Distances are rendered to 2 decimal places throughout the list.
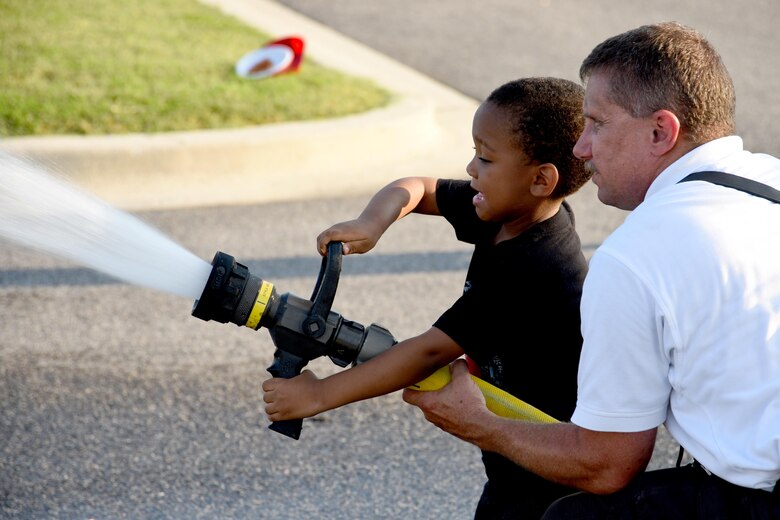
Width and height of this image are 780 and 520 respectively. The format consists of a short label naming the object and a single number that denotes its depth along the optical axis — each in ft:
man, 13.42
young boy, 16.75
